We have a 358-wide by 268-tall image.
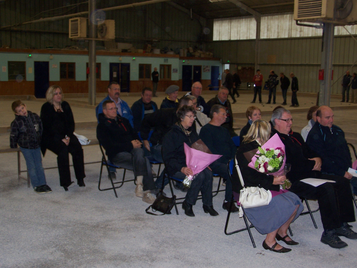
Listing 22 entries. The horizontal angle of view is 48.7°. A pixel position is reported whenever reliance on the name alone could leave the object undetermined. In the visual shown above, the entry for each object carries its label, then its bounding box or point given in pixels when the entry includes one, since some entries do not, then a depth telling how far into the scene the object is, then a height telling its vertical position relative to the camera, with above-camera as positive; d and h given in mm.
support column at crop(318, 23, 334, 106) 10180 +621
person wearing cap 6391 -263
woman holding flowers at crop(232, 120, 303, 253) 3652 -1101
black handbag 4473 -1381
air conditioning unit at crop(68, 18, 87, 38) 15047 +2056
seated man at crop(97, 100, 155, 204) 5051 -858
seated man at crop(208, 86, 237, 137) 6695 -326
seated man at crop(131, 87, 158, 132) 6207 -406
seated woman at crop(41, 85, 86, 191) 5340 -778
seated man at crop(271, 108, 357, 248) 3828 -1016
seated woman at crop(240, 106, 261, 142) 5363 -419
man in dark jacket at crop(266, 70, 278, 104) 18547 +73
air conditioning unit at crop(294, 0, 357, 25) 8570 +1641
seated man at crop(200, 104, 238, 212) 4891 -682
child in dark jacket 5258 -792
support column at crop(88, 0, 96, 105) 15377 +864
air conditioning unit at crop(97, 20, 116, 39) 15023 +1987
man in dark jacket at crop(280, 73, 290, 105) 18656 +80
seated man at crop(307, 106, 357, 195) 4555 -688
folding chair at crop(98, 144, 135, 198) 5159 -1399
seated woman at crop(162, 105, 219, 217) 4520 -909
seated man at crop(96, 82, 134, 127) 6270 -326
